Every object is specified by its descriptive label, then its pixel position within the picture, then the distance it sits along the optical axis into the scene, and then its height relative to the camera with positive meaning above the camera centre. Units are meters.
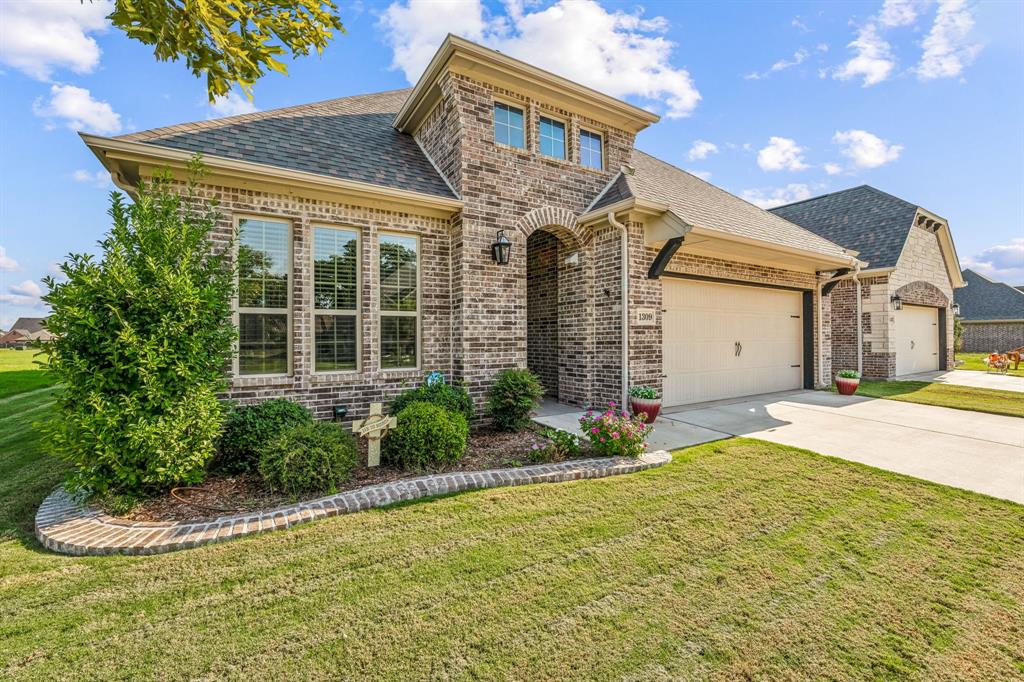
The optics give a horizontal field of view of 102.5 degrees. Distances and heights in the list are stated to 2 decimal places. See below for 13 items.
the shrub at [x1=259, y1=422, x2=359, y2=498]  3.99 -1.17
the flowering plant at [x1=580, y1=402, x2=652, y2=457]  4.98 -1.16
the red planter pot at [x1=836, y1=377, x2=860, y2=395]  9.38 -1.10
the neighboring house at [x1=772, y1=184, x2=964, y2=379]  12.38 +1.77
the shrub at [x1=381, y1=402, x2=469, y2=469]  4.62 -1.12
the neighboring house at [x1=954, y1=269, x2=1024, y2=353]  24.31 +1.26
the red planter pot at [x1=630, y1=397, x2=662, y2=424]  6.52 -1.08
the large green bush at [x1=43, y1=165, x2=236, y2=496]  3.48 -0.12
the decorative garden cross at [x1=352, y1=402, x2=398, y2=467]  4.66 -0.97
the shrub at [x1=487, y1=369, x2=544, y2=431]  6.23 -0.87
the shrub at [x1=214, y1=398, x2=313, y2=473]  4.55 -0.99
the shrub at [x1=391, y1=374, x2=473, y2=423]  5.62 -0.77
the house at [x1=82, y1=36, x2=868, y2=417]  5.56 +1.66
